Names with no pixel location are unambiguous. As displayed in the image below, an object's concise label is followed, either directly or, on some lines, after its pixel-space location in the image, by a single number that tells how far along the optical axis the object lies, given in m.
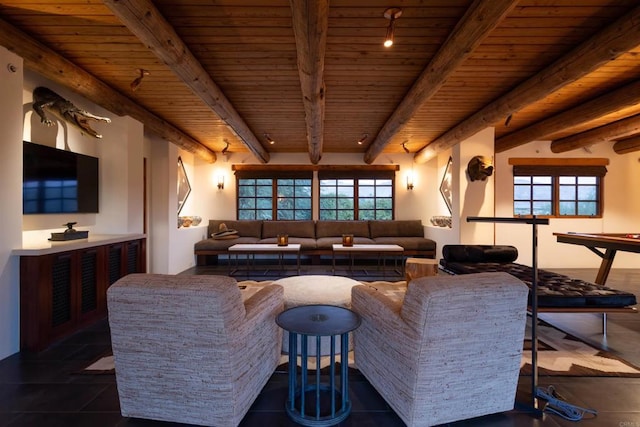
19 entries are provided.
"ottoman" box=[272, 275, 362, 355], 2.25
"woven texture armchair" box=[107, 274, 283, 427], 1.32
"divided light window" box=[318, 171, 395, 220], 6.77
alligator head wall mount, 2.76
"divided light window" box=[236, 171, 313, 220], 6.75
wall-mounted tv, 2.66
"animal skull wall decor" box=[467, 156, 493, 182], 4.64
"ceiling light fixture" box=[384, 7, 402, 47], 2.09
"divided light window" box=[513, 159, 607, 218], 5.76
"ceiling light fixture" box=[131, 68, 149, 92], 2.89
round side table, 1.48
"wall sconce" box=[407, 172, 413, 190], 6.64
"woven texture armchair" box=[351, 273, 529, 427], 1.33
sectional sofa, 6.25
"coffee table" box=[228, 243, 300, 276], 4.43
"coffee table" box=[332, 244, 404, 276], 4.39
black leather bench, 2.36
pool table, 3.07
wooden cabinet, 2.26
